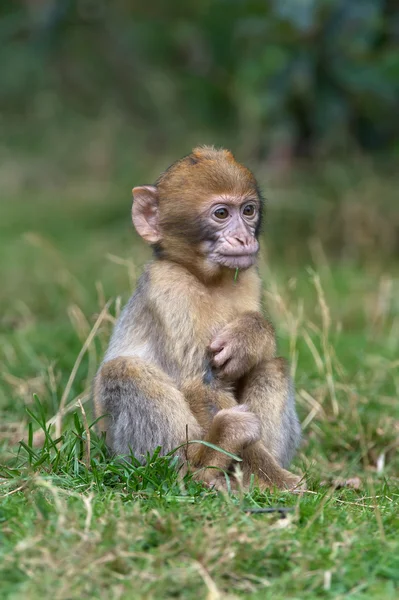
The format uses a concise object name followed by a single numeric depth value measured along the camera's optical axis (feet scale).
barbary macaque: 29.17
